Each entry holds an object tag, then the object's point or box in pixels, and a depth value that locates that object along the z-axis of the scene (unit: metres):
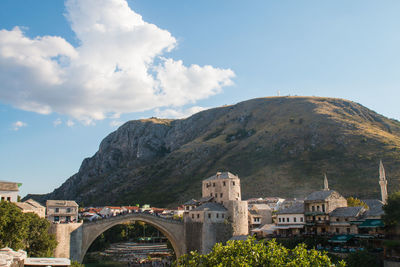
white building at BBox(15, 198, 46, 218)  53.78
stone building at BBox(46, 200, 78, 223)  60.26
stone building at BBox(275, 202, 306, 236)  61.38
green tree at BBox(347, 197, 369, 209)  68.38
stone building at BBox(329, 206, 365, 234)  54.97
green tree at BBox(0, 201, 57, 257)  40.19
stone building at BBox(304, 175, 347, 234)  58.82
